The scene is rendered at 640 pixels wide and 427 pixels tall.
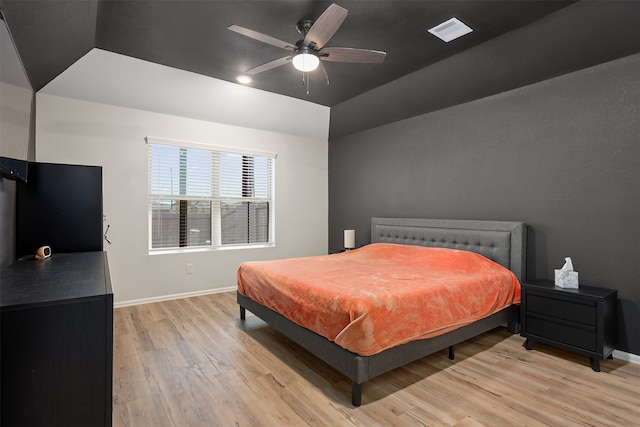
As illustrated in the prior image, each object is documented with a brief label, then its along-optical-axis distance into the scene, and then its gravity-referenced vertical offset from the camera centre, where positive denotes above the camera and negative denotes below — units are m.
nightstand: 2.48 -0.87
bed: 2.10 -0.90
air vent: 2.67 +1.57
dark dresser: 1.13 -0.54
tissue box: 2.75 -0.57
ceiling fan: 2.19 +1.30
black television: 2.61 +0.01
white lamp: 5.06 -0.43
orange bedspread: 2.09 -0.63
